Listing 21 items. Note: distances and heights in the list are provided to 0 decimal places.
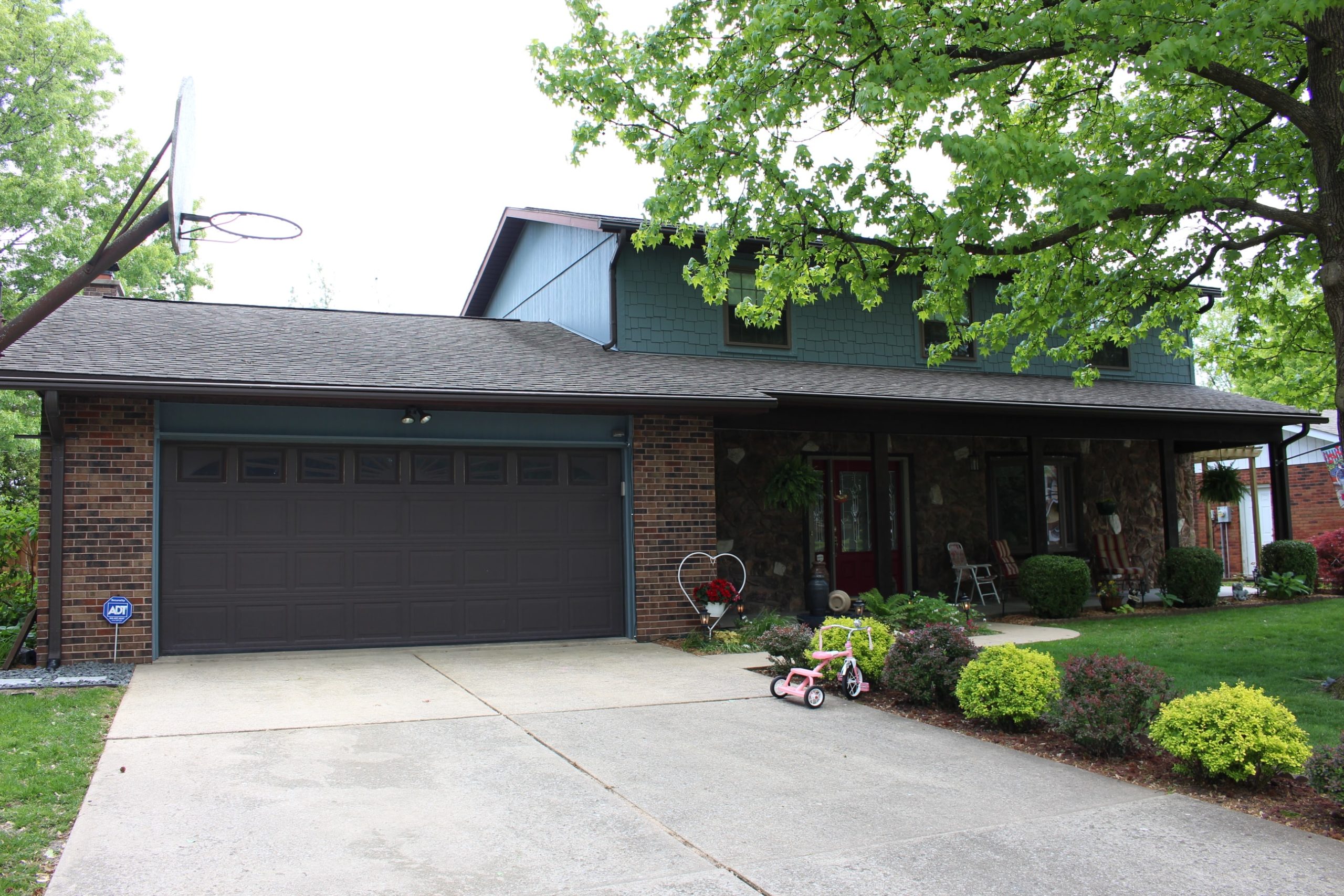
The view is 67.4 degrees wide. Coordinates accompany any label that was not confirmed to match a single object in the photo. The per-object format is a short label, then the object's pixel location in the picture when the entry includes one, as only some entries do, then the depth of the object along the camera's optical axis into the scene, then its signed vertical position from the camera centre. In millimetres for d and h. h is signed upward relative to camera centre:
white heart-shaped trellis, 11070 -629
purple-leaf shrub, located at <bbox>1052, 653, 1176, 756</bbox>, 5738 -1209
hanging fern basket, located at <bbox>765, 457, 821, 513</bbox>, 12195 +191
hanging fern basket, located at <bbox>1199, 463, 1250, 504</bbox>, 16000 +117
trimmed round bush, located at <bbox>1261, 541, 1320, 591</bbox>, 15062 -1019
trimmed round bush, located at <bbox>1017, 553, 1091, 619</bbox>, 12844 -1137
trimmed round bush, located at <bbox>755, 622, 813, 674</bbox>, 8234 -1190
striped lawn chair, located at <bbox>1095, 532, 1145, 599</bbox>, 14250 -941
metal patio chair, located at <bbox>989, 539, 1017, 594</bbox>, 14000 -865
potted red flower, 10852 -996
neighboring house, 19891 -382
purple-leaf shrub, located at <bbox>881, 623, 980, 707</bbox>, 7234 -1195
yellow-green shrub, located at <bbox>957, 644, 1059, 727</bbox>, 6438 -1224
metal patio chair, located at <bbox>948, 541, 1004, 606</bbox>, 13555 -1052
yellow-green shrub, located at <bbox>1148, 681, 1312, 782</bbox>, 4977 -1229
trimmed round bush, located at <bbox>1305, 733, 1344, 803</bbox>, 4527 -1285
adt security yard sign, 8969 -845
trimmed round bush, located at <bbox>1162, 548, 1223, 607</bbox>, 13953 -1144
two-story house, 9188 +576
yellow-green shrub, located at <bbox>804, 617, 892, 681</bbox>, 7930 -1187
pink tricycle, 7578 -1362
